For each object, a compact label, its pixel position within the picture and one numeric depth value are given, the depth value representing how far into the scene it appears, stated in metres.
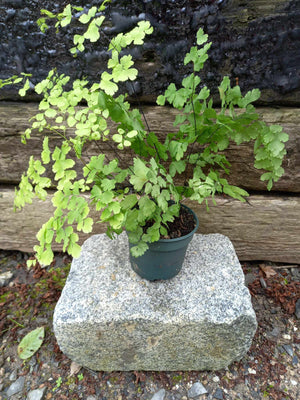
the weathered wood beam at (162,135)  0.52
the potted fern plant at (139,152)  0.33
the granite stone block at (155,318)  0.44
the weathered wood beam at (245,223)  0.60
